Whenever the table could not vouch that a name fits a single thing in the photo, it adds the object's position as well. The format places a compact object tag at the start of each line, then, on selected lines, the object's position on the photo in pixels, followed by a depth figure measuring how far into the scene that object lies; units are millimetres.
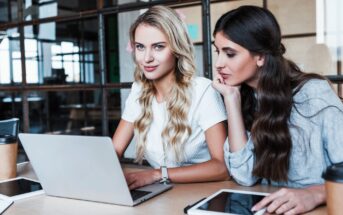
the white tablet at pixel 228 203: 996
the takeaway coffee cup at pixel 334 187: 829
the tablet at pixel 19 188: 1264
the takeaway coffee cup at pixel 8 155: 1496
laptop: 1057
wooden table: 1071
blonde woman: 1547
